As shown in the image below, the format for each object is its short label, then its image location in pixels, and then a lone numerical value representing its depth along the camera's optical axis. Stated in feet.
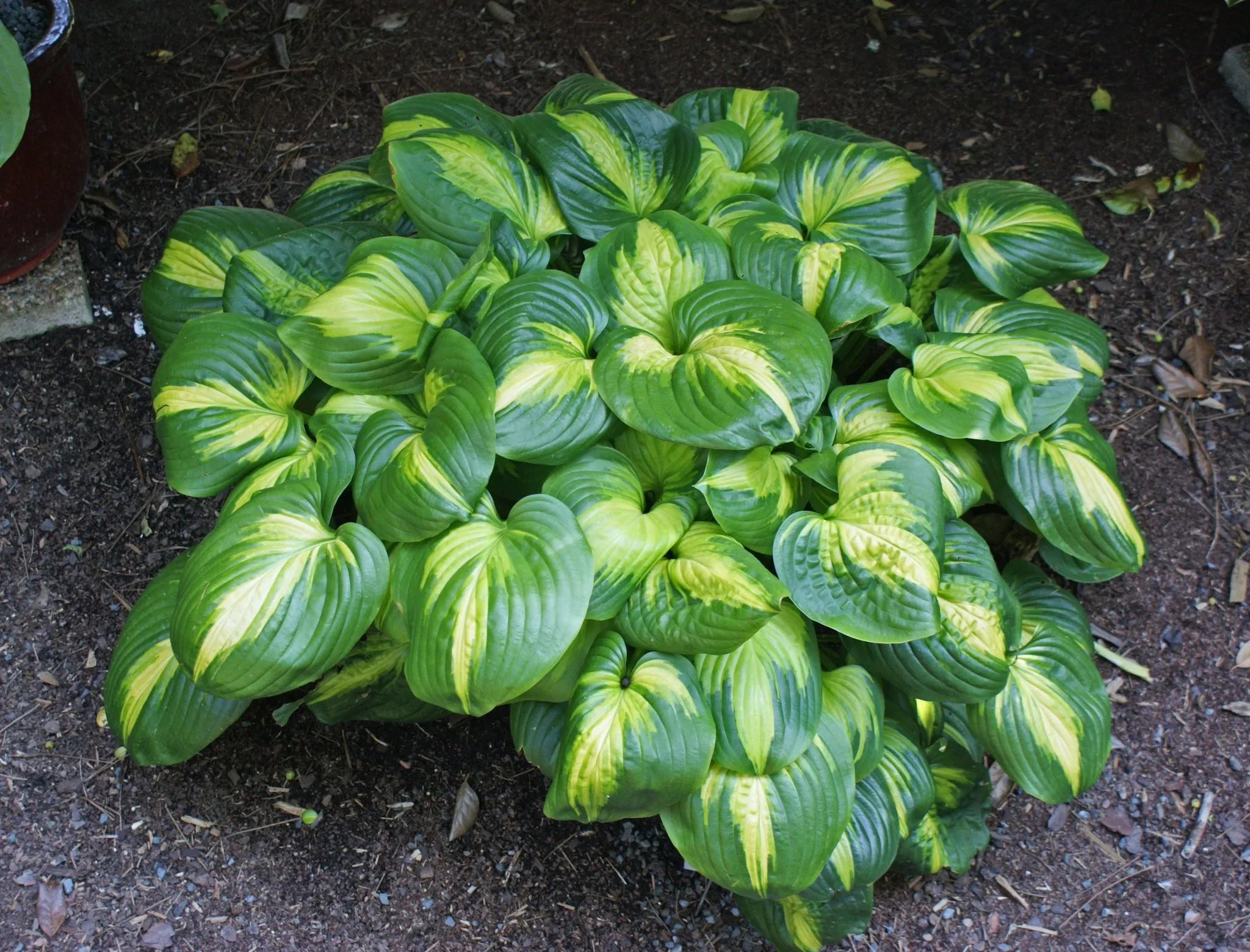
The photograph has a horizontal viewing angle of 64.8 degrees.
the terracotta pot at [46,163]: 6.44
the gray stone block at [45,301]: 7.45
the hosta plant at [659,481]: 4.62
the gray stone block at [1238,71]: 8.39
